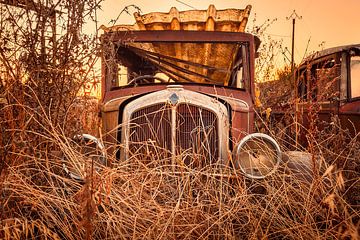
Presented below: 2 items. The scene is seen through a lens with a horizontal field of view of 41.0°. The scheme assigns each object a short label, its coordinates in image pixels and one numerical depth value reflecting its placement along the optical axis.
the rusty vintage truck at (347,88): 5.86
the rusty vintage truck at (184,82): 3.92
